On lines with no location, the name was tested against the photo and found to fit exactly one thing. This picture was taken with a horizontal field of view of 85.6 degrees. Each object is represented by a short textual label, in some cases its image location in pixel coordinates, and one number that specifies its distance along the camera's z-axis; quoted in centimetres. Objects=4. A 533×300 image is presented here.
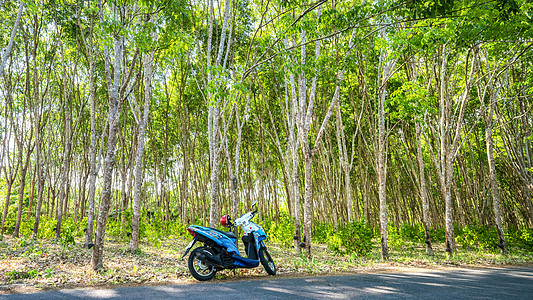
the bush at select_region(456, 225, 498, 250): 1008
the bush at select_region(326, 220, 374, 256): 862
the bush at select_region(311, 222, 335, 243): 1373
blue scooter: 480
